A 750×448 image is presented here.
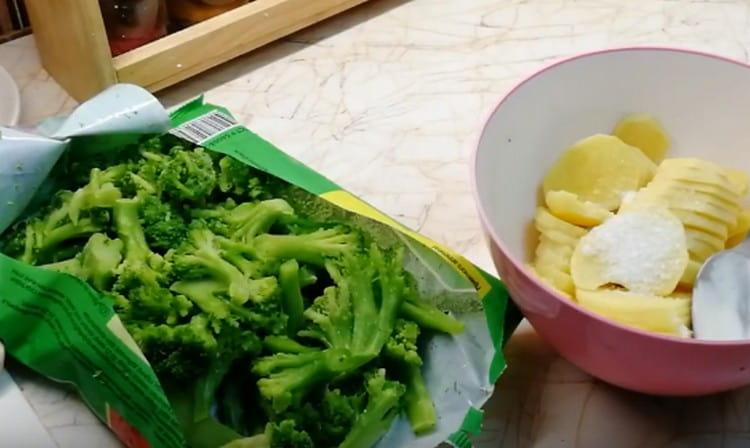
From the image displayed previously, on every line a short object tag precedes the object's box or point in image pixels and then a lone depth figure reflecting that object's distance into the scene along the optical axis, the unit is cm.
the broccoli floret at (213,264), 54
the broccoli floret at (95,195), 60
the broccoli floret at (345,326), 52
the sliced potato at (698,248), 57
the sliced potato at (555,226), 60
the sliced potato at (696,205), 58
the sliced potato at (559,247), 58
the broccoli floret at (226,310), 53
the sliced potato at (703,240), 57
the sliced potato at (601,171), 61
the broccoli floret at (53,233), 60
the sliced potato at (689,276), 56
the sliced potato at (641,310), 52
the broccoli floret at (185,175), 61
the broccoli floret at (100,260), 56
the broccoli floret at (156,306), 53
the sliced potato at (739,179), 61
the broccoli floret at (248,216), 60
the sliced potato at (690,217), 58
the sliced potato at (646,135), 65
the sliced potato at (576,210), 60
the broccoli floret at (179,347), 52
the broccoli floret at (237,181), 63
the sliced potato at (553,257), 58
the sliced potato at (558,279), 56
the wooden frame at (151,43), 80
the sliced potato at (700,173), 59
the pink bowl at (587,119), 58
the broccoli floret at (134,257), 55
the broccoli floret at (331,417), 52
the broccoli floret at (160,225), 59
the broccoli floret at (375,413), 52
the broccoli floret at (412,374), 53
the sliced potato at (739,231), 60
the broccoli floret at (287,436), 50
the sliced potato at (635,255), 55
